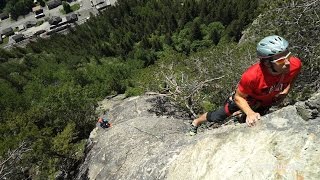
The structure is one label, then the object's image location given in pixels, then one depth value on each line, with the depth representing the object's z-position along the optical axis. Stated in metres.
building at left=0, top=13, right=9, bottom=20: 66.22
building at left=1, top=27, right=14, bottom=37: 60.62
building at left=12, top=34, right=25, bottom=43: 56.85
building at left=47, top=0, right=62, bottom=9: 64.51
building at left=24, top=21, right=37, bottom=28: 61.15
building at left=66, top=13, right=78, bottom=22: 57.72
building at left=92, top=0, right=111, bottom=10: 57.76
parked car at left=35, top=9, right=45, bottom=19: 63.03
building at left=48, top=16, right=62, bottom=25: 58.32
